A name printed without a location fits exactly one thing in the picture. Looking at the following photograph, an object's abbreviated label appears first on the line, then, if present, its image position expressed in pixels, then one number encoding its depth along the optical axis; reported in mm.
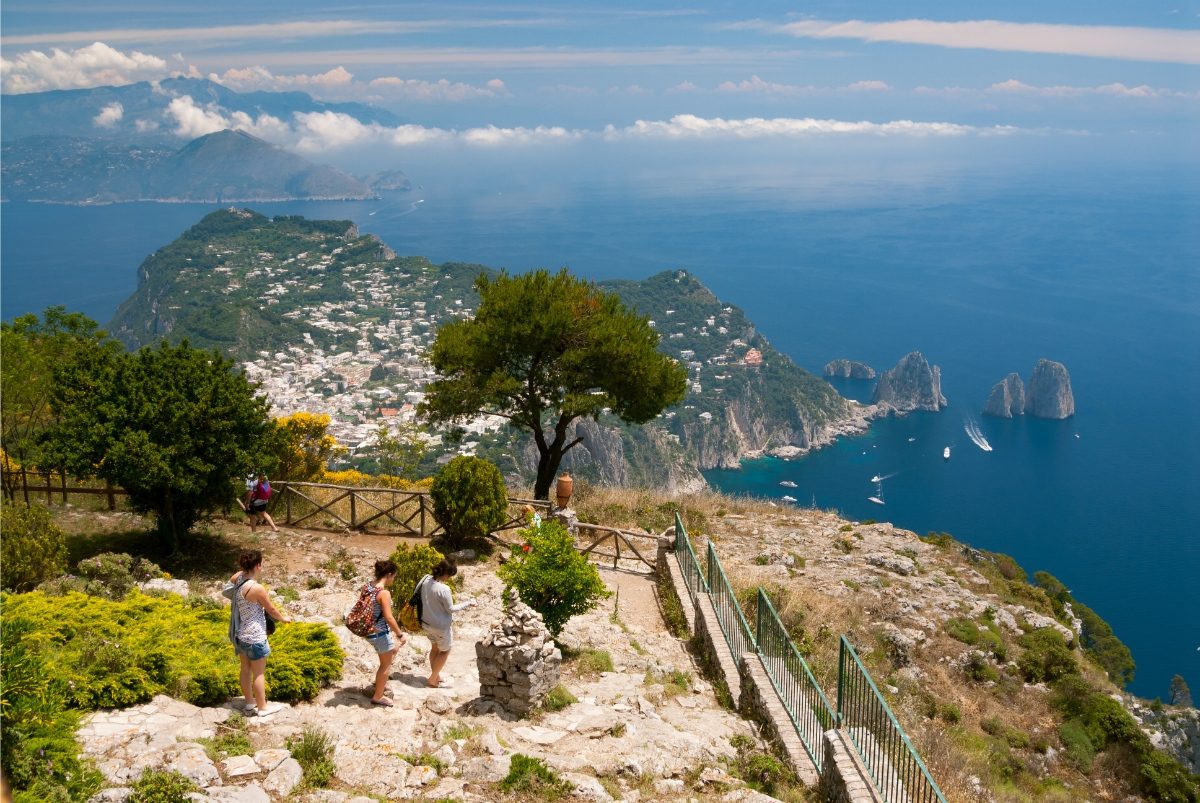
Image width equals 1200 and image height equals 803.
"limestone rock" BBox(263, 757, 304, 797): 6651
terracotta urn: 17703
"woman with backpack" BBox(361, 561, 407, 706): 8555
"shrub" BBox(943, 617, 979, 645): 17141
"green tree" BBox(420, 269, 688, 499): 20875
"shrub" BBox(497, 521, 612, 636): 10969
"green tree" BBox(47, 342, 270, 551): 12695
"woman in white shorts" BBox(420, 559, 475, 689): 9117
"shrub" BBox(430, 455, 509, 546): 15570
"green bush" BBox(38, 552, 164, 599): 11000
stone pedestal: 8930
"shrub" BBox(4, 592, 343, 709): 7527
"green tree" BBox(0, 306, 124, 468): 16656
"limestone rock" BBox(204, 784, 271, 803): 6250
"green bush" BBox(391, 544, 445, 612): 11836
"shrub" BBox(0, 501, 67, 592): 11016
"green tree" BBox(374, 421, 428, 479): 26125
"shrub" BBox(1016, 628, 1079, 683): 17203
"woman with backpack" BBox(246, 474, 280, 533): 15984
